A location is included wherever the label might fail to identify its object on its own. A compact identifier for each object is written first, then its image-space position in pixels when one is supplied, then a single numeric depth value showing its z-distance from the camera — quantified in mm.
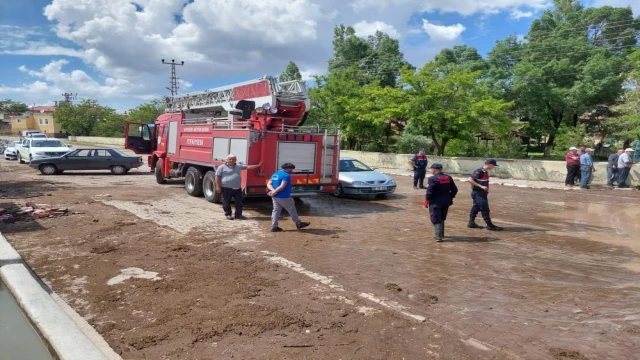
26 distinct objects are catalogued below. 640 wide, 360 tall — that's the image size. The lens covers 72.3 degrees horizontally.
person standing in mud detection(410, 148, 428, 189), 16641
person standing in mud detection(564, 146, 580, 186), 17766
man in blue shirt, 8625
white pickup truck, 21047
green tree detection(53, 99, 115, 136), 73312
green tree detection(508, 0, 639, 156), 35594
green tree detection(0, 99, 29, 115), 123812
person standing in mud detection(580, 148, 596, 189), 17250
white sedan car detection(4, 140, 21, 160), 27922
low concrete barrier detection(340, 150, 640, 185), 18812
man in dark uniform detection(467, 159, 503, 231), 8852
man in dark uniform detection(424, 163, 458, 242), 7980
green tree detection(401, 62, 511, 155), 23406
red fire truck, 10258
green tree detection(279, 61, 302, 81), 52562
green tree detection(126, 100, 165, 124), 65506
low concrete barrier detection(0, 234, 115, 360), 3684
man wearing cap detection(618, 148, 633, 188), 17200
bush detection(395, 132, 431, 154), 30547
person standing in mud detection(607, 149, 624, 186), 17641
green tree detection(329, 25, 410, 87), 46591
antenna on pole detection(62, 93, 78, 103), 98562
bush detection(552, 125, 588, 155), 28859
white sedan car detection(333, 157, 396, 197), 13422
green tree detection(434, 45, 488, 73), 45219
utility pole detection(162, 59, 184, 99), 54562
